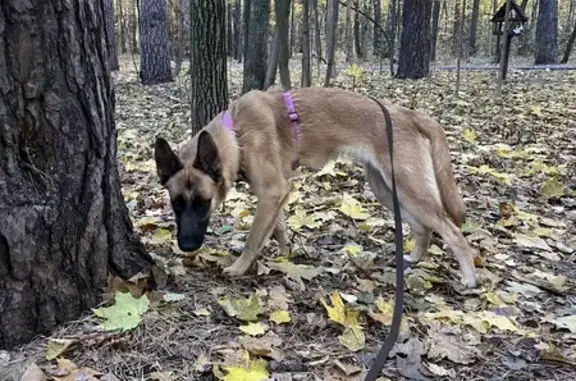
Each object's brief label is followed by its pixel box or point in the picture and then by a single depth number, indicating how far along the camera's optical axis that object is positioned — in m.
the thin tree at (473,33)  31.60
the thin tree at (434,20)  23.44
